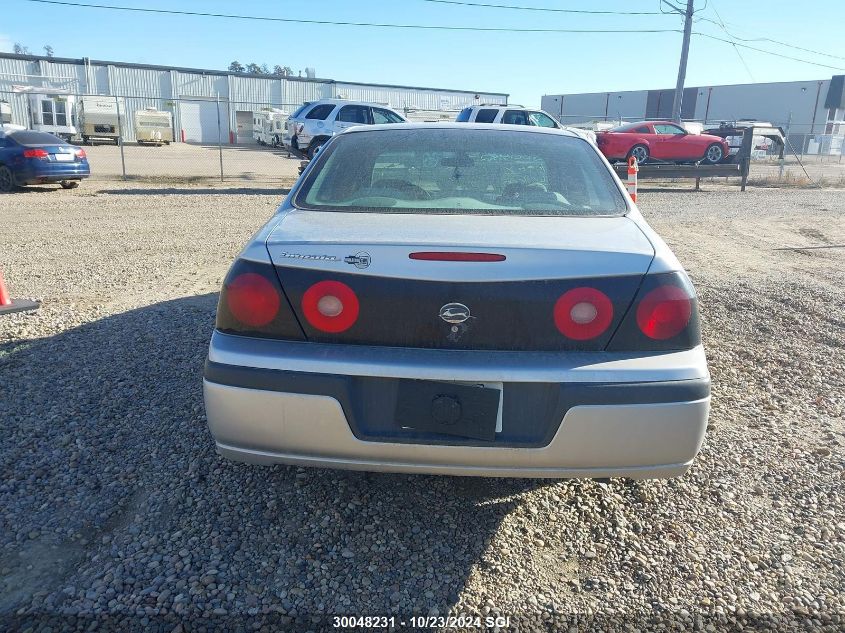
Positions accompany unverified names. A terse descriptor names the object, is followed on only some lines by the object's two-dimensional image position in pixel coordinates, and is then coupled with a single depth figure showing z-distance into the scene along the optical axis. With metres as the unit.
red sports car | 18.12
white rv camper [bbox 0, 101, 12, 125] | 29.48
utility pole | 27.81
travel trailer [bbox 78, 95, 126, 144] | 33.47
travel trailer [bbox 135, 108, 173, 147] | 36.84
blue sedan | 13.38
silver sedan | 2.17
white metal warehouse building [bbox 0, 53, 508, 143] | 40.12
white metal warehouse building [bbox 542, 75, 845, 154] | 46.16
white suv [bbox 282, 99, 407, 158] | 16.81
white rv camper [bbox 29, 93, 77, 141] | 34.00
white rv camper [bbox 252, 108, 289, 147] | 38.22
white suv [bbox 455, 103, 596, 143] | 16.50
